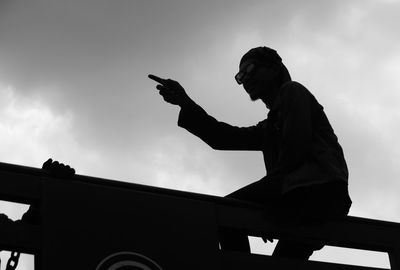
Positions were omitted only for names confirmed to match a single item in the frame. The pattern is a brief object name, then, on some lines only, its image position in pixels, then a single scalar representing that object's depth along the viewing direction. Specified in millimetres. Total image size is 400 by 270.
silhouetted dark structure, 4223
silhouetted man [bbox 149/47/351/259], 5336
